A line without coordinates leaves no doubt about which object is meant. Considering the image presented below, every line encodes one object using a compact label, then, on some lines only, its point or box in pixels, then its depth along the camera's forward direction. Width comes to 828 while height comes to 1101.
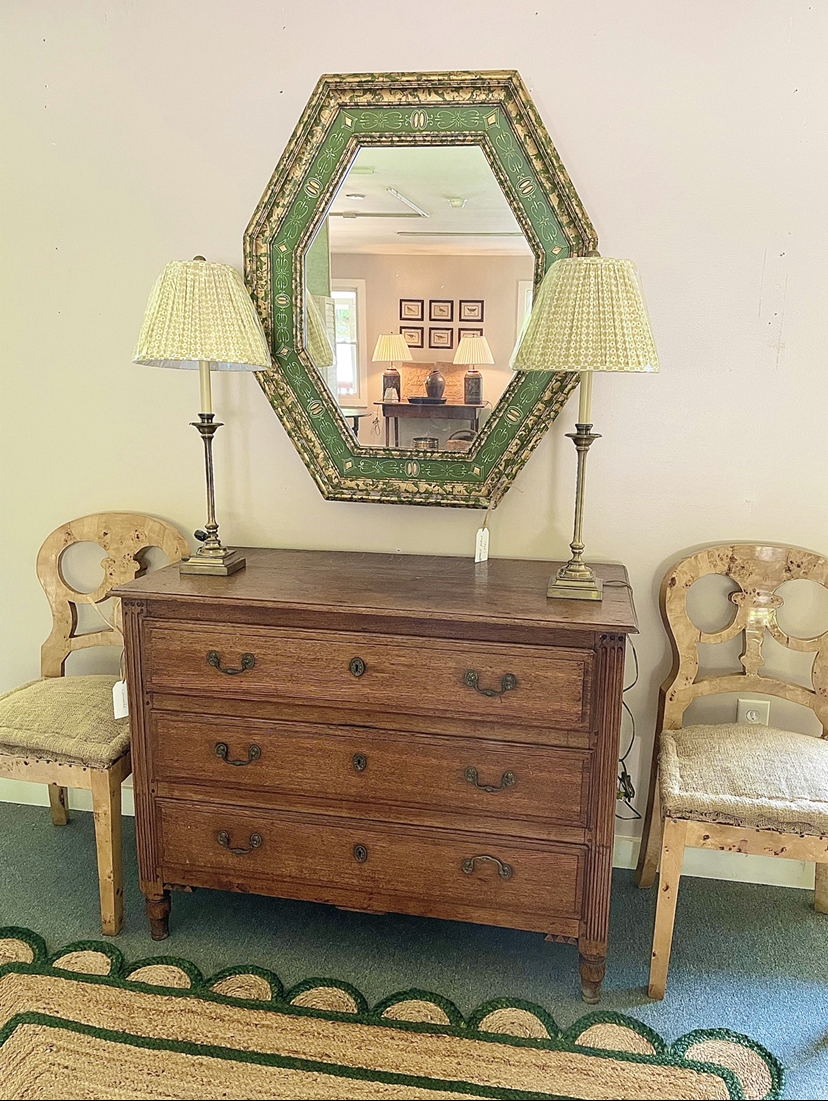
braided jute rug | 1.53
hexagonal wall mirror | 1.91
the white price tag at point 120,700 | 1.93
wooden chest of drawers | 1.66
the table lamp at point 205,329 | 1.79
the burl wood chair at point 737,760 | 1.65
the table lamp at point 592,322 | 1.64
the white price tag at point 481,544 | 2.06
